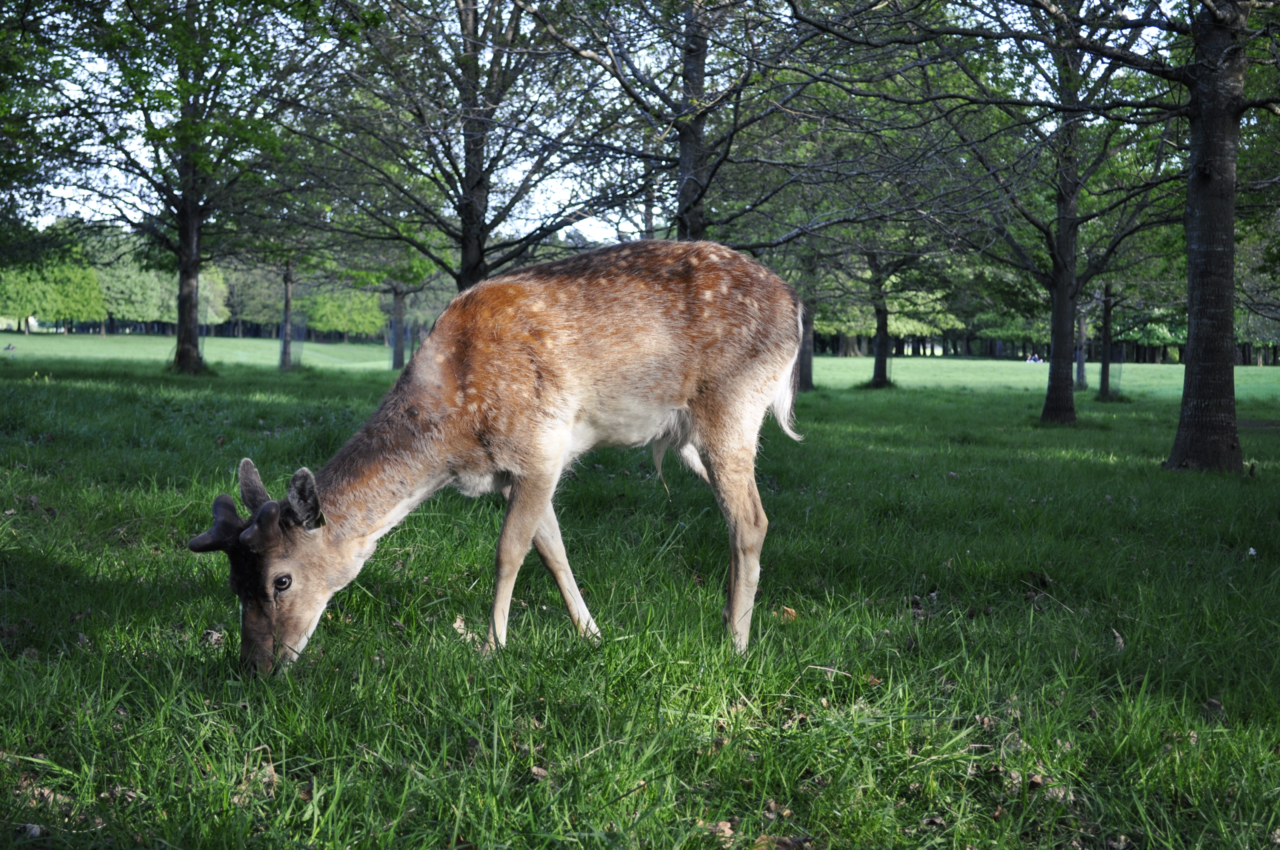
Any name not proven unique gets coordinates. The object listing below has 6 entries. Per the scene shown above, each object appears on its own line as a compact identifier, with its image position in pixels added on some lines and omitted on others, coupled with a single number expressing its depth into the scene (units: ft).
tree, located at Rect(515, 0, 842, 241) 28.66
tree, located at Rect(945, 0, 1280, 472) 29.14
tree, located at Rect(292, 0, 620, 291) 38.75
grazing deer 12.04
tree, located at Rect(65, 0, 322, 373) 38.93
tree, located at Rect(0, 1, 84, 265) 35.19
